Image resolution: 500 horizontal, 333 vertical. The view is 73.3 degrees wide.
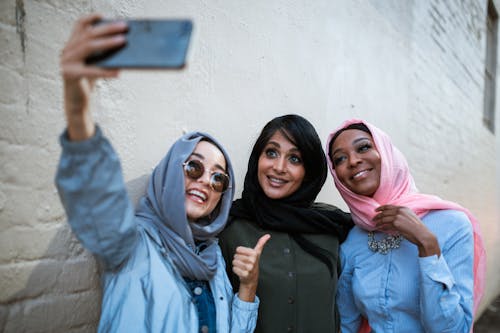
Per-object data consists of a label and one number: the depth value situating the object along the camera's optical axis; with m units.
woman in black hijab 1.66
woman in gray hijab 0.79
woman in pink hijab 1.54
